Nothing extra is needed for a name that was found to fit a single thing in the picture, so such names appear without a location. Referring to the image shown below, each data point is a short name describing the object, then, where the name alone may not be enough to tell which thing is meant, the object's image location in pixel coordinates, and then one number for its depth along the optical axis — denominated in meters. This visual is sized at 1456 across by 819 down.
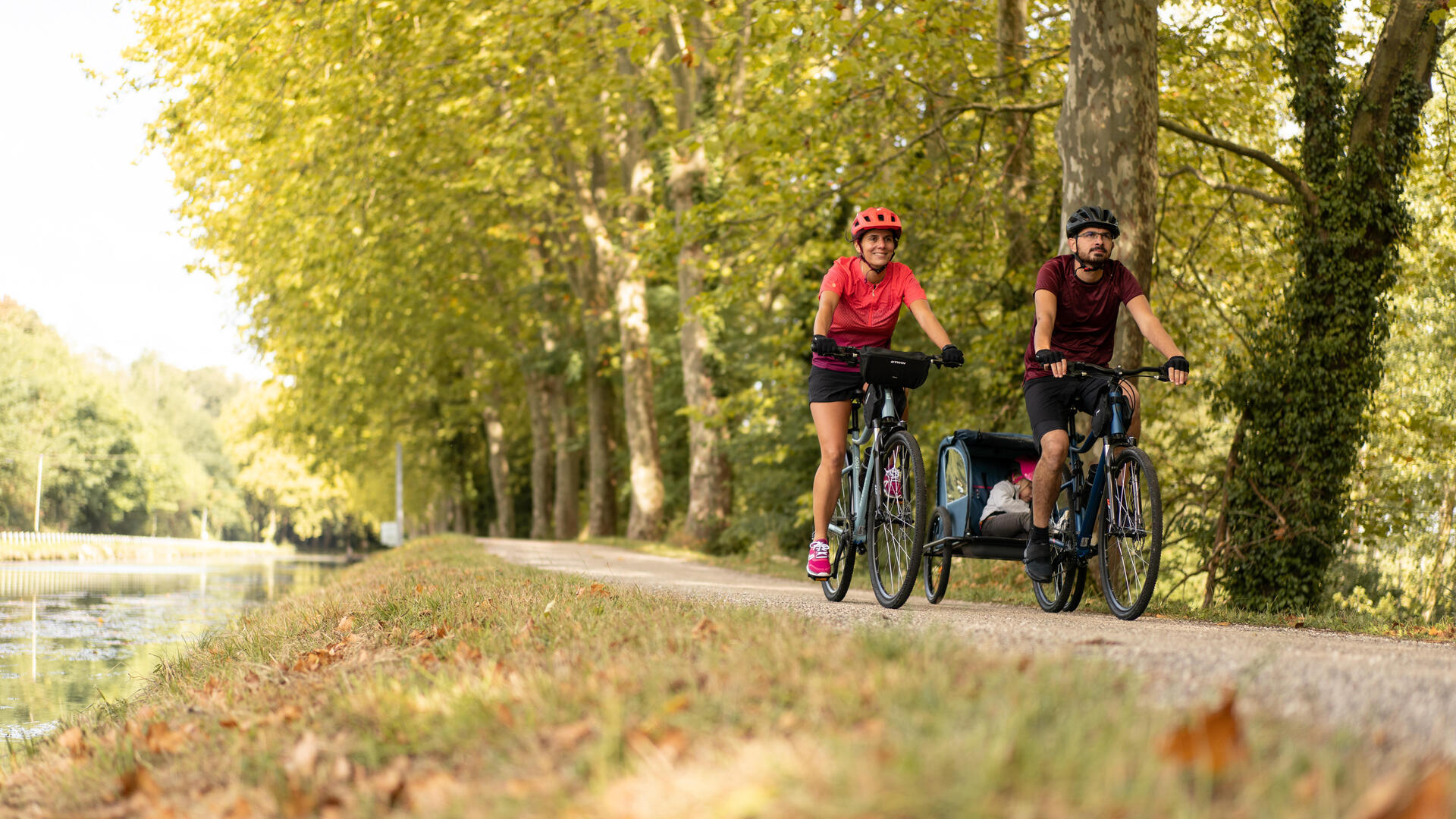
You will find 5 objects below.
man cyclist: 14.20
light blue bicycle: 14.49
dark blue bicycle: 13.43
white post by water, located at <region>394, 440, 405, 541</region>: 67.59
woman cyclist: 15.05
